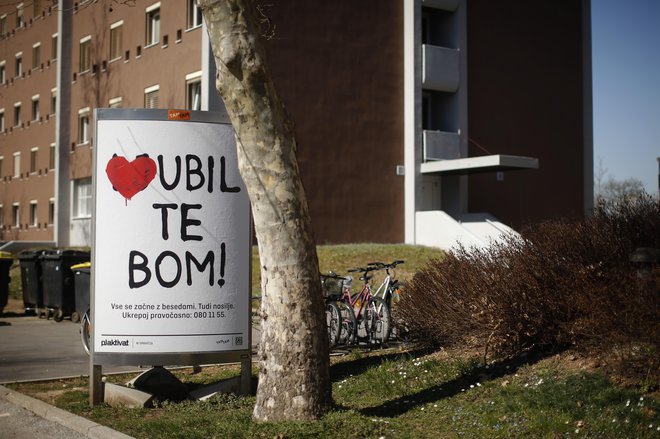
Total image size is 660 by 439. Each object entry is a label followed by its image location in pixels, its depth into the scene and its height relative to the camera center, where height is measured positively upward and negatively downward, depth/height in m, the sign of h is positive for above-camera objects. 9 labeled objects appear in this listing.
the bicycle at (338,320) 11.84 -1.15
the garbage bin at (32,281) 18.55 -0.96
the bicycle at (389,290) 12.24 -0.77
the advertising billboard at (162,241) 8.29 -0.04
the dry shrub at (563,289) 6.91 -0.48
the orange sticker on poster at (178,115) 8.41 +1.17
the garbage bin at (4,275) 18.88 -0.84
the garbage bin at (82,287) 13.59 -0.79
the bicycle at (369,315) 11.67 -1.08
